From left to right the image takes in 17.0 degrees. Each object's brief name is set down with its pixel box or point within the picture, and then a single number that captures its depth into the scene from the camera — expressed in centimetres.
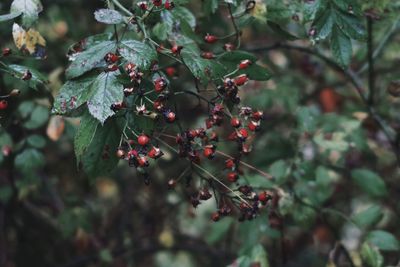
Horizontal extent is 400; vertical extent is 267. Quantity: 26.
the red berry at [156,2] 100
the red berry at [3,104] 102
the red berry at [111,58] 99
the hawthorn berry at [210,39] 107
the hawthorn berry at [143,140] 99
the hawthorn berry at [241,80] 101
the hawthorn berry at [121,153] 99
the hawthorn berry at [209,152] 102
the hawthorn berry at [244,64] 104
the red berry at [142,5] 101
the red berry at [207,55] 105
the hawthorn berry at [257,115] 103
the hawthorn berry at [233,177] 106
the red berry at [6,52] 103
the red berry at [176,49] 100
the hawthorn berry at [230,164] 105
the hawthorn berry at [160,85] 99
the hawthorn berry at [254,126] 103
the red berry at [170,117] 99
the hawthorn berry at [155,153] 99
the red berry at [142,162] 98
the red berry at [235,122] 102
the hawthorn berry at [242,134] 103
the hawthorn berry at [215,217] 106
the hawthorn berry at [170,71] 110
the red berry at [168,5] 101
